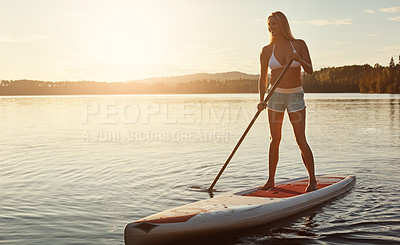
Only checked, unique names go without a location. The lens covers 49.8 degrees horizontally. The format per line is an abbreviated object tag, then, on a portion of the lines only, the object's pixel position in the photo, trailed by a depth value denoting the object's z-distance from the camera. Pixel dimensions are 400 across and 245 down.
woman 6.19
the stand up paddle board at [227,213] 4.69
